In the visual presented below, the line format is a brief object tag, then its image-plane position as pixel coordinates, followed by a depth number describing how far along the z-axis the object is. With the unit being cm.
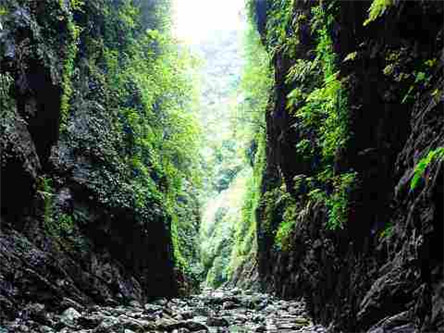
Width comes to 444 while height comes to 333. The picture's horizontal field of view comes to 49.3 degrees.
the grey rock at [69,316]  702
